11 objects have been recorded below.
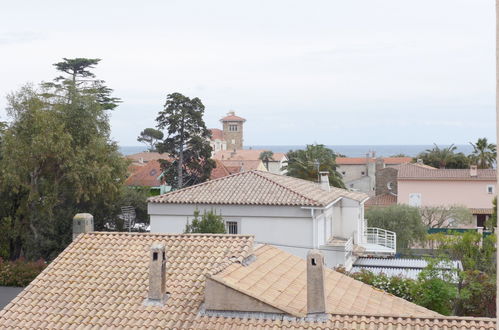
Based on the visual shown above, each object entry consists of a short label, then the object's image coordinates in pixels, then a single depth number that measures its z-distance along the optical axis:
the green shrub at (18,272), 31.19
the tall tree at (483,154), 77.50
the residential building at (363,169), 76.50
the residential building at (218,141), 143.04
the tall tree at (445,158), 79.95
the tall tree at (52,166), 34.00
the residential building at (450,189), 58.19
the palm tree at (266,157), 109.34
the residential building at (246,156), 110.81
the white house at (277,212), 27.97
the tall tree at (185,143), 51.31
